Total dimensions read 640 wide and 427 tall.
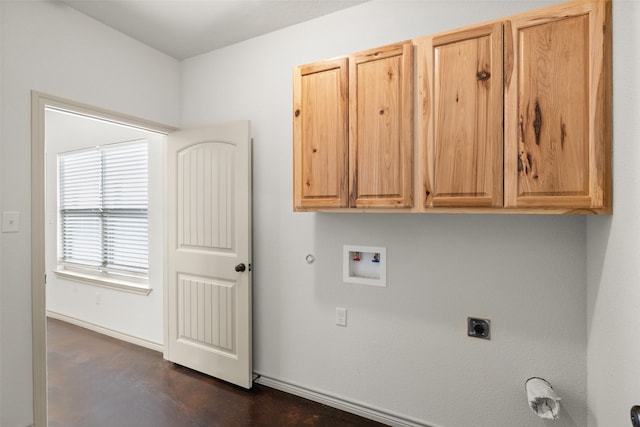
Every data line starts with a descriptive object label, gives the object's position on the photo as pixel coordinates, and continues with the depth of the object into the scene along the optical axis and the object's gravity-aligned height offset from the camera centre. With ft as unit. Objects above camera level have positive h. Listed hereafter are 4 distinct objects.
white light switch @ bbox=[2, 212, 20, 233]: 5.89 -0.26
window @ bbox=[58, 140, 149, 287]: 10.84 -0.14
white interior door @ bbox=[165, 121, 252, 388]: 7.92 -1.17
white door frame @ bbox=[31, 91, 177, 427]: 6.25 -1.05
